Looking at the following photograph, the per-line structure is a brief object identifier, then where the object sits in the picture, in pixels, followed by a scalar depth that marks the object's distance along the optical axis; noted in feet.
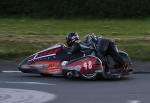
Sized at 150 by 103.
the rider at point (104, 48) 57.88
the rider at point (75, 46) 58.08
